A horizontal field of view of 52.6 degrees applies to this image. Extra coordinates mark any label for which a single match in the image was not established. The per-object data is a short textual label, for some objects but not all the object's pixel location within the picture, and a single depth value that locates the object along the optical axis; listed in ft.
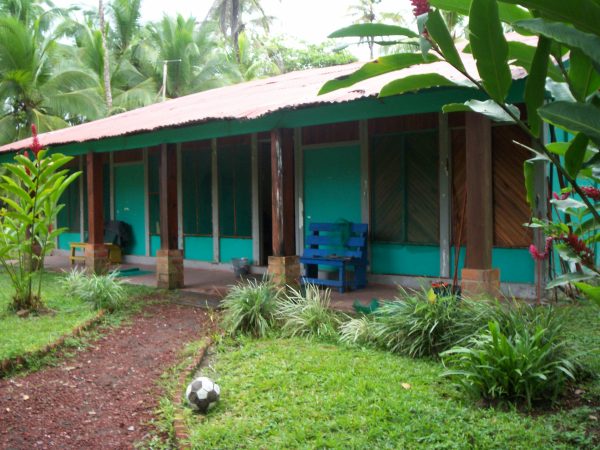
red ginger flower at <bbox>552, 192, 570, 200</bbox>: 14.60
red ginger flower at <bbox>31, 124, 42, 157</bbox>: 25.04
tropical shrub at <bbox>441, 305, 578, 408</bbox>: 13.98
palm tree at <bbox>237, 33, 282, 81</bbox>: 99.76
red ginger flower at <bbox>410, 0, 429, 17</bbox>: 5.89
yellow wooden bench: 44.80
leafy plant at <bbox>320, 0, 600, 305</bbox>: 5.32
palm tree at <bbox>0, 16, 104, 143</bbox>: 59.98
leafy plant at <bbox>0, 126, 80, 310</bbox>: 25.32
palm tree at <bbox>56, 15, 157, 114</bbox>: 79.36
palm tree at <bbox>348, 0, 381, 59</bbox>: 106.42
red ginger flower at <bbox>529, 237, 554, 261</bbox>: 17.20
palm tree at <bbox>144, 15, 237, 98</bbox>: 87.25
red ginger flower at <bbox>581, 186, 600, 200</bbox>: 7.27
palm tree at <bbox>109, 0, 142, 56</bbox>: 87.56
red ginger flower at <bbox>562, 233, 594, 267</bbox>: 6.99
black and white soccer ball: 14.92
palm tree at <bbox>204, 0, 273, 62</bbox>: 112.47
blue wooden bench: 28.55
